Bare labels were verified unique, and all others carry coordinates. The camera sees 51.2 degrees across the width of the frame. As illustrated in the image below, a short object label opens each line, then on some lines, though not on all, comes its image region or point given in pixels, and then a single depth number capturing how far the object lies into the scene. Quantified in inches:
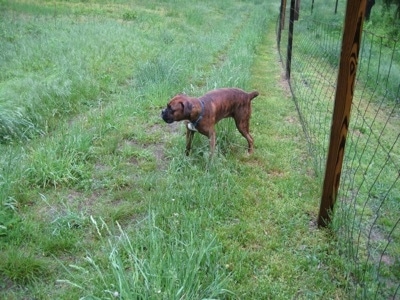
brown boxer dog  156.6
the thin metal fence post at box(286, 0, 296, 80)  316.2
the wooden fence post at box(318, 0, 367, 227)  112.4
